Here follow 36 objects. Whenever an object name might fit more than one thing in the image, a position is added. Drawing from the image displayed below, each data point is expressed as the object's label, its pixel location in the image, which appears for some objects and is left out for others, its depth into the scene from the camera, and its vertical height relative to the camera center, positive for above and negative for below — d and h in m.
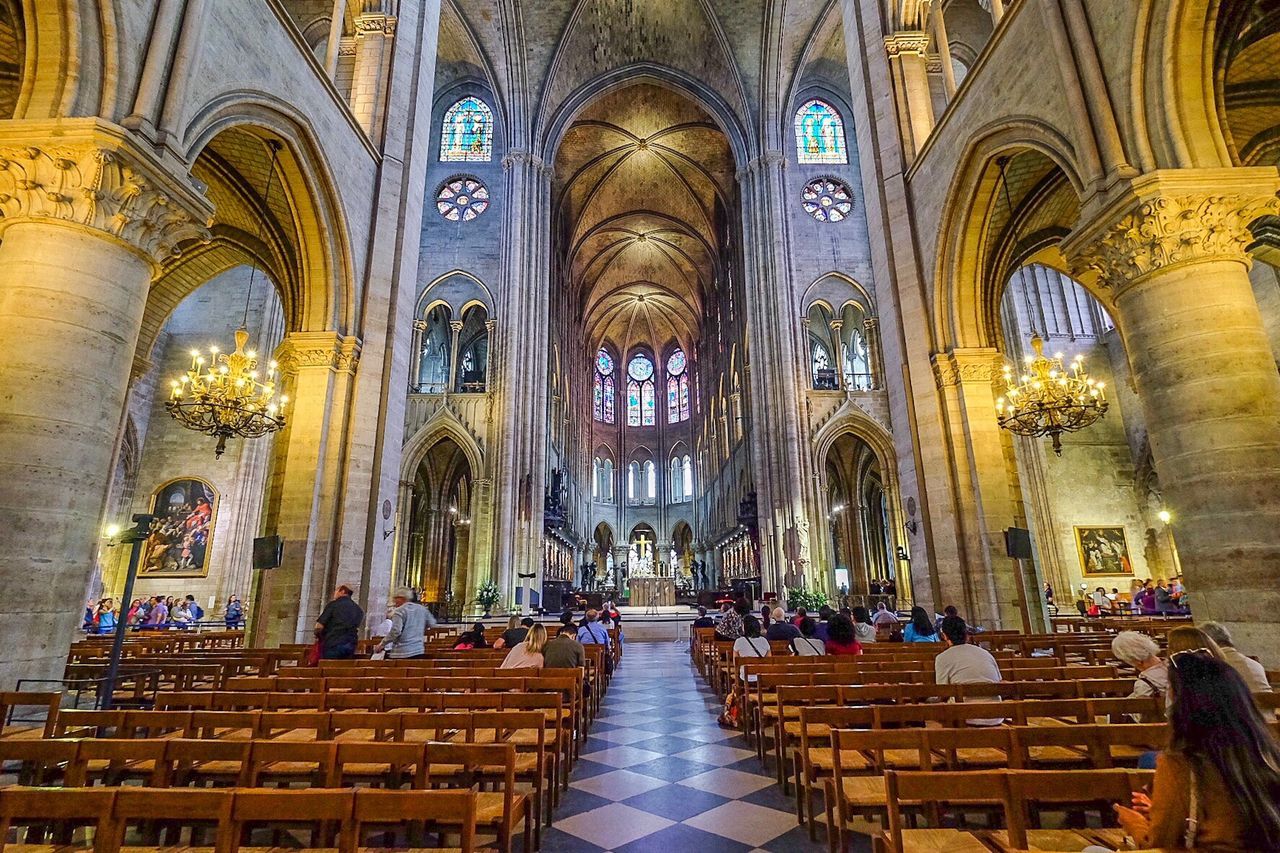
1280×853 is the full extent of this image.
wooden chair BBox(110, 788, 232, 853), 1.69 -0.58
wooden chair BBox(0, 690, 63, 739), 2.97 -0.60
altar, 23.19 -0.16
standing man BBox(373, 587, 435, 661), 6.75 -0.43
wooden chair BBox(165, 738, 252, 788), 2.37 -0.76
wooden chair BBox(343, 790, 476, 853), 1.69 -0.59
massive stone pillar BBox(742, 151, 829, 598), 18.67 +6.09
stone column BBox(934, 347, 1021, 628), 8.33 +1.27
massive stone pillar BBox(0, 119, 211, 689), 4.25 +1.79
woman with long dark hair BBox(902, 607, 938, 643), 6.86 -0.50
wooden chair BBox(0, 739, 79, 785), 2.24 -0.55
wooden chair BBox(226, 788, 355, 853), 1.68 -0.58
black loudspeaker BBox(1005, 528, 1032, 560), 7.74 +0.48
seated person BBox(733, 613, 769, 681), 5.87 -0.55
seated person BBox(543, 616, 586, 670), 5.45 -0.56
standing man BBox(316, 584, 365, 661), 6.07 -0.34
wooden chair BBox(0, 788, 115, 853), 1.69 -0.57
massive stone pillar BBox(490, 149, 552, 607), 18.97 +7.05
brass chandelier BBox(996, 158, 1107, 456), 9.69 +2.79
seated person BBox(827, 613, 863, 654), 5.86 -0.49
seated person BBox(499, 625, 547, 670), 5.14 -0.52
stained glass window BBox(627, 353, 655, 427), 46.12 +14.40
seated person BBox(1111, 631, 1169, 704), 3.17 -0.44
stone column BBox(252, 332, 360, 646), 7.97 +1.41
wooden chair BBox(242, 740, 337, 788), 2.17 -0.59
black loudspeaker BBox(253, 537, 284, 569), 7.79 +0.51
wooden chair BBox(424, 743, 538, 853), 2.22 -0.88
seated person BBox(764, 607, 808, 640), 6.93 -0.51
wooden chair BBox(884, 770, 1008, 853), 1.78 -0.59
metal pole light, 4.27 +0.13
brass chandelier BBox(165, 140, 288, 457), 9.20 +2.84
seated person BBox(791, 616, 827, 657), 5.84 -0.58
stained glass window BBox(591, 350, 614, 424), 44.59 +14.24
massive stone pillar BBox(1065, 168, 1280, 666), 4.66 +1.64
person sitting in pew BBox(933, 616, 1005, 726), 3.76 -0.50
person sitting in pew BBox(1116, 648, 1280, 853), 1.43 -0.45
